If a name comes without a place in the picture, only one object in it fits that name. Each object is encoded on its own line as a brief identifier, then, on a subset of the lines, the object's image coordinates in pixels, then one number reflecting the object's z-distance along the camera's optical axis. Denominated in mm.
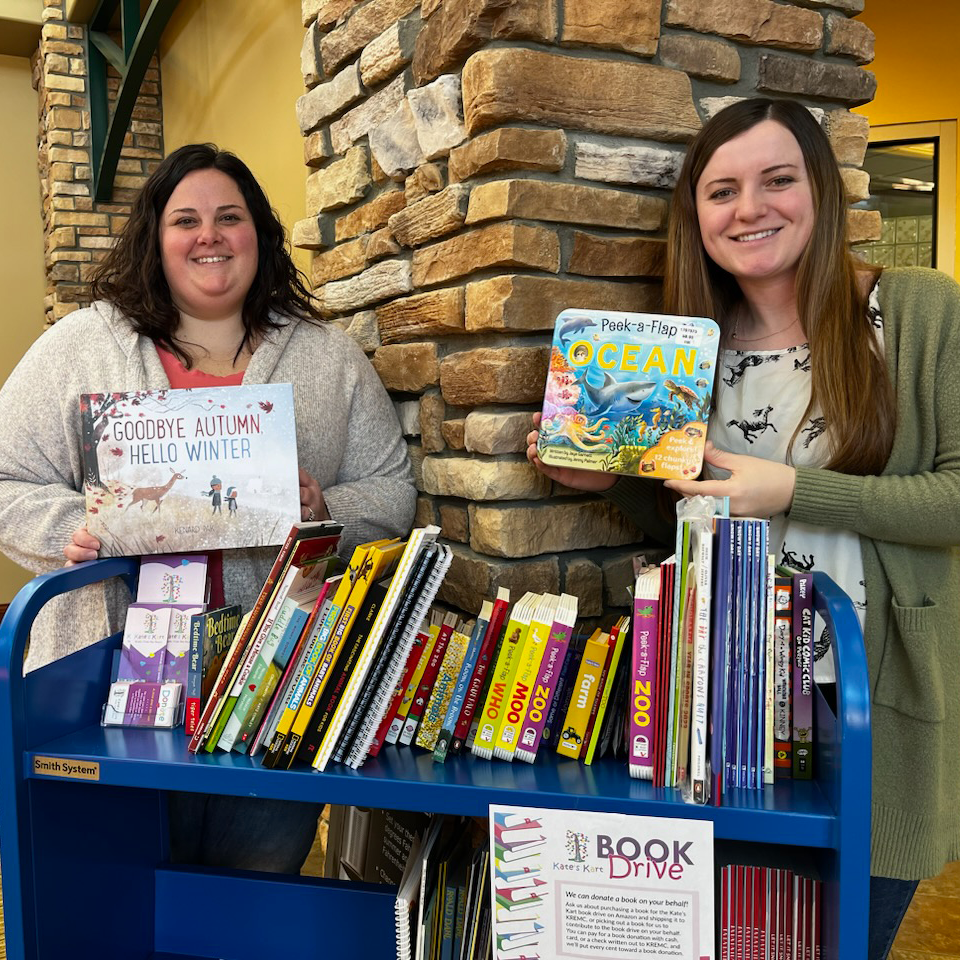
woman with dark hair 1601
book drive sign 1067
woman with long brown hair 1289
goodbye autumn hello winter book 1452
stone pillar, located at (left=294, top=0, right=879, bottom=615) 1528
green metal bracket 4137
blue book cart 1031
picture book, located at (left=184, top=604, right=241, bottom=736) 1385
